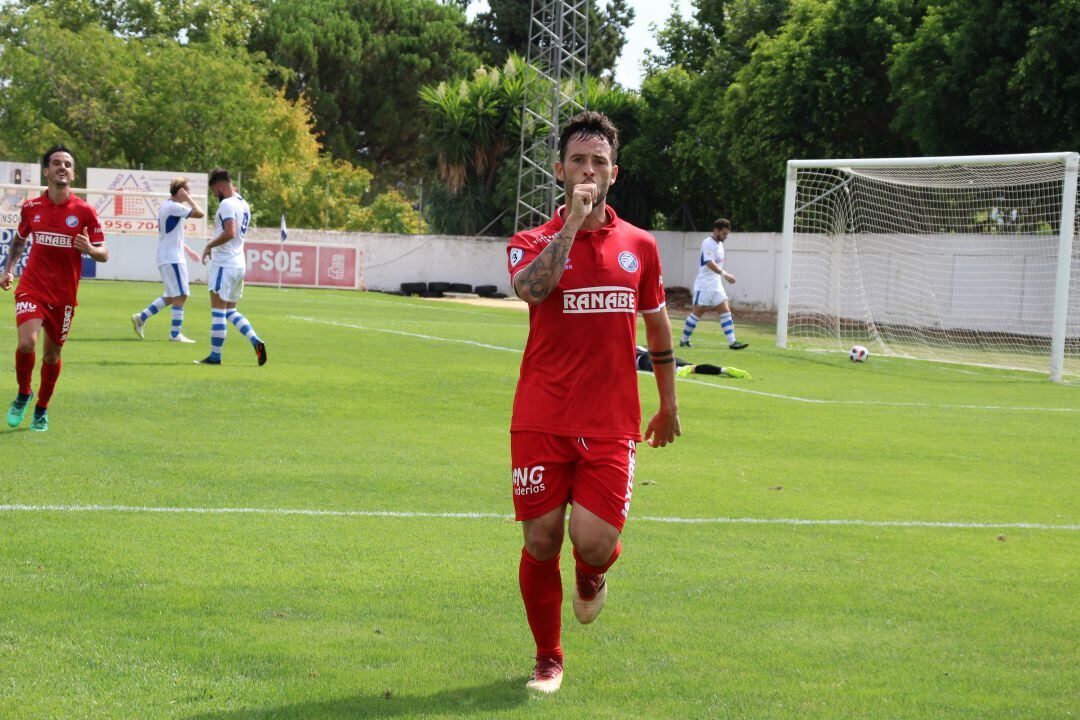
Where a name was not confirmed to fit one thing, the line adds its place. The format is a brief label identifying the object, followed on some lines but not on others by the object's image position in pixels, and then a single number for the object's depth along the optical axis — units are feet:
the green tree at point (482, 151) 167.12
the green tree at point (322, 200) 179.73
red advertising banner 139.03
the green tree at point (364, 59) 224.74
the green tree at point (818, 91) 118.62
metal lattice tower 144.56
